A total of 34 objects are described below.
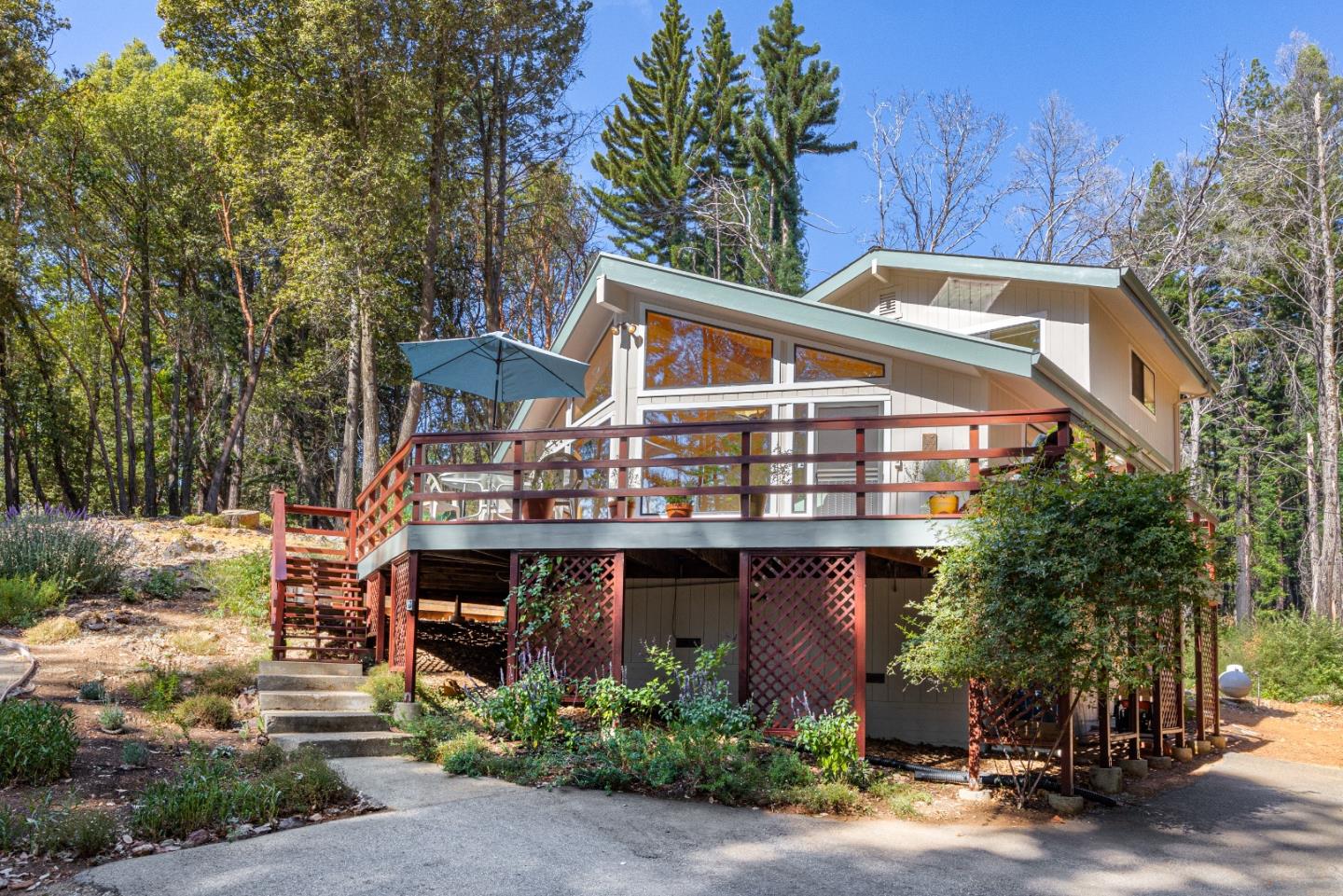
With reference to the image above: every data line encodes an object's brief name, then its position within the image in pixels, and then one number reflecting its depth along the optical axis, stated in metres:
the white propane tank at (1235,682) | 16.60
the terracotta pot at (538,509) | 10.64
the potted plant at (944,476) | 9.19
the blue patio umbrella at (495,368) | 11.43
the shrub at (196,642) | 11.75
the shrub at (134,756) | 7.53
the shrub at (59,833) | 5.80
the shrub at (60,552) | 13.34
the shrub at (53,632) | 11.45
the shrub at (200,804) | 6.33
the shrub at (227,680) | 10.09
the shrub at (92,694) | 9.26
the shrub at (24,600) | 12.14
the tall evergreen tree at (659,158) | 30.44
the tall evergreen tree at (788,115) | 29.50
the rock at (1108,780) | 8.98
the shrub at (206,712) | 9.09
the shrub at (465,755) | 8.52
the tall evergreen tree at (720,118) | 30.70
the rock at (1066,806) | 7.96
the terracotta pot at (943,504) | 9.16
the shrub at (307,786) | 7.02
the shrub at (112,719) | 8.41
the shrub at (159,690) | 9.25
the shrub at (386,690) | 9.98
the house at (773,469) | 9.41
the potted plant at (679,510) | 9.92
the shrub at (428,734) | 9.02
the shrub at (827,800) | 7.76
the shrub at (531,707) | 9.12
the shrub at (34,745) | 6.91
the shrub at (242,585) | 13.91
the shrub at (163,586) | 14.07
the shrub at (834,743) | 8.43
